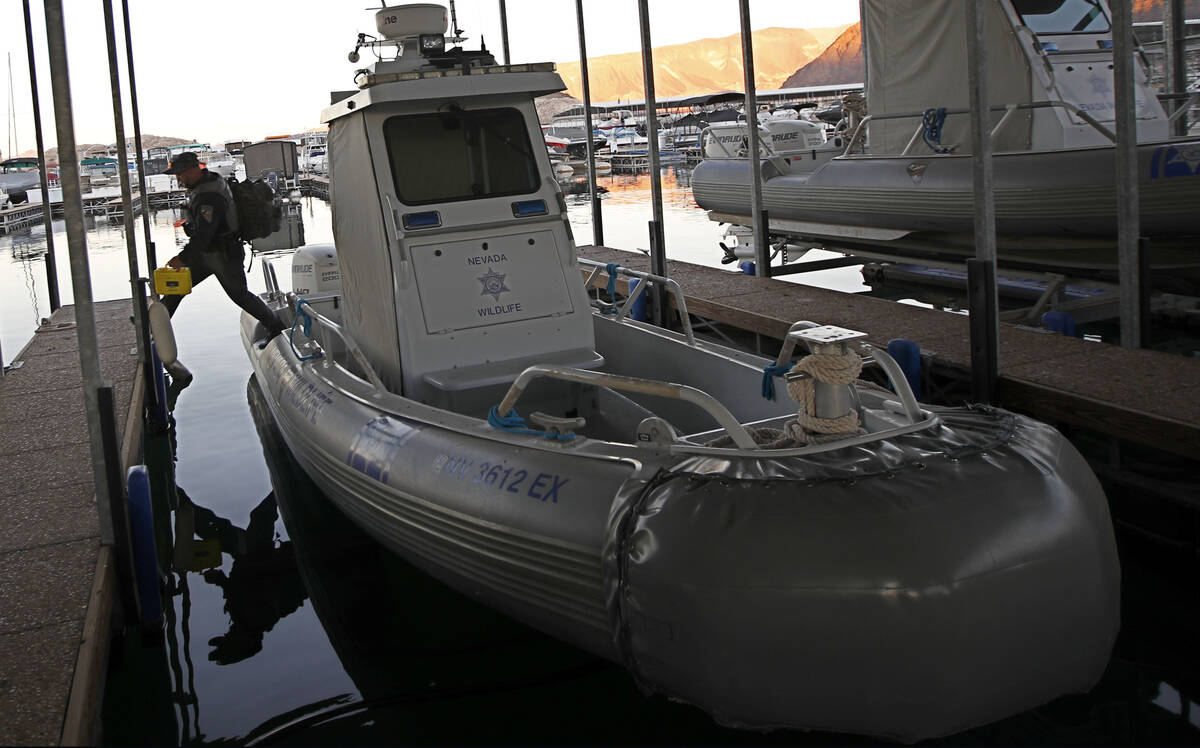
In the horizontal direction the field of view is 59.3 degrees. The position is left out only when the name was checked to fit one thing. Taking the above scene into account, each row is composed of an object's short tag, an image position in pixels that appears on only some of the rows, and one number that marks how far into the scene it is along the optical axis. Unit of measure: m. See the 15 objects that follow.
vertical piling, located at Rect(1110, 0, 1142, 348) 5.18
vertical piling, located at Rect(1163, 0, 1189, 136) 8.78
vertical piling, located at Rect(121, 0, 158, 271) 7.36
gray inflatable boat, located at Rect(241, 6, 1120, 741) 2.59
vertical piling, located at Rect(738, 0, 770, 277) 7.46
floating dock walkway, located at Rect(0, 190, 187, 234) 23.75
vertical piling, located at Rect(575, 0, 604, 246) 9.67
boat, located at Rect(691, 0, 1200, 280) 6.77
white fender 4.49
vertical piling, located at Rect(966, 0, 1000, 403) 4.60
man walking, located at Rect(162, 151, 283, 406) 6.31
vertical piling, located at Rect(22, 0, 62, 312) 9.25
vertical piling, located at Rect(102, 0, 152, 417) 6.33
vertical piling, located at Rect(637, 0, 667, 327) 7.81
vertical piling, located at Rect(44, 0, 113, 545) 3.36
